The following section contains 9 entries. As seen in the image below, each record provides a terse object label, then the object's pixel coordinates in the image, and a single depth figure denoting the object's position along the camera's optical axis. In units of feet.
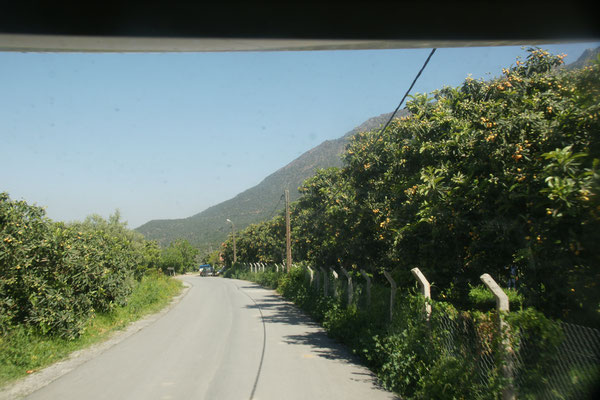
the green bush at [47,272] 30.22
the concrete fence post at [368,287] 35.21
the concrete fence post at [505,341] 14.87
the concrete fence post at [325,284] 53.53
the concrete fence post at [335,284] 47.03
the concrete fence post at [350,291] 40.42
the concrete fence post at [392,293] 28.84
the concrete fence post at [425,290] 22.65
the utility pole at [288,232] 96.30
